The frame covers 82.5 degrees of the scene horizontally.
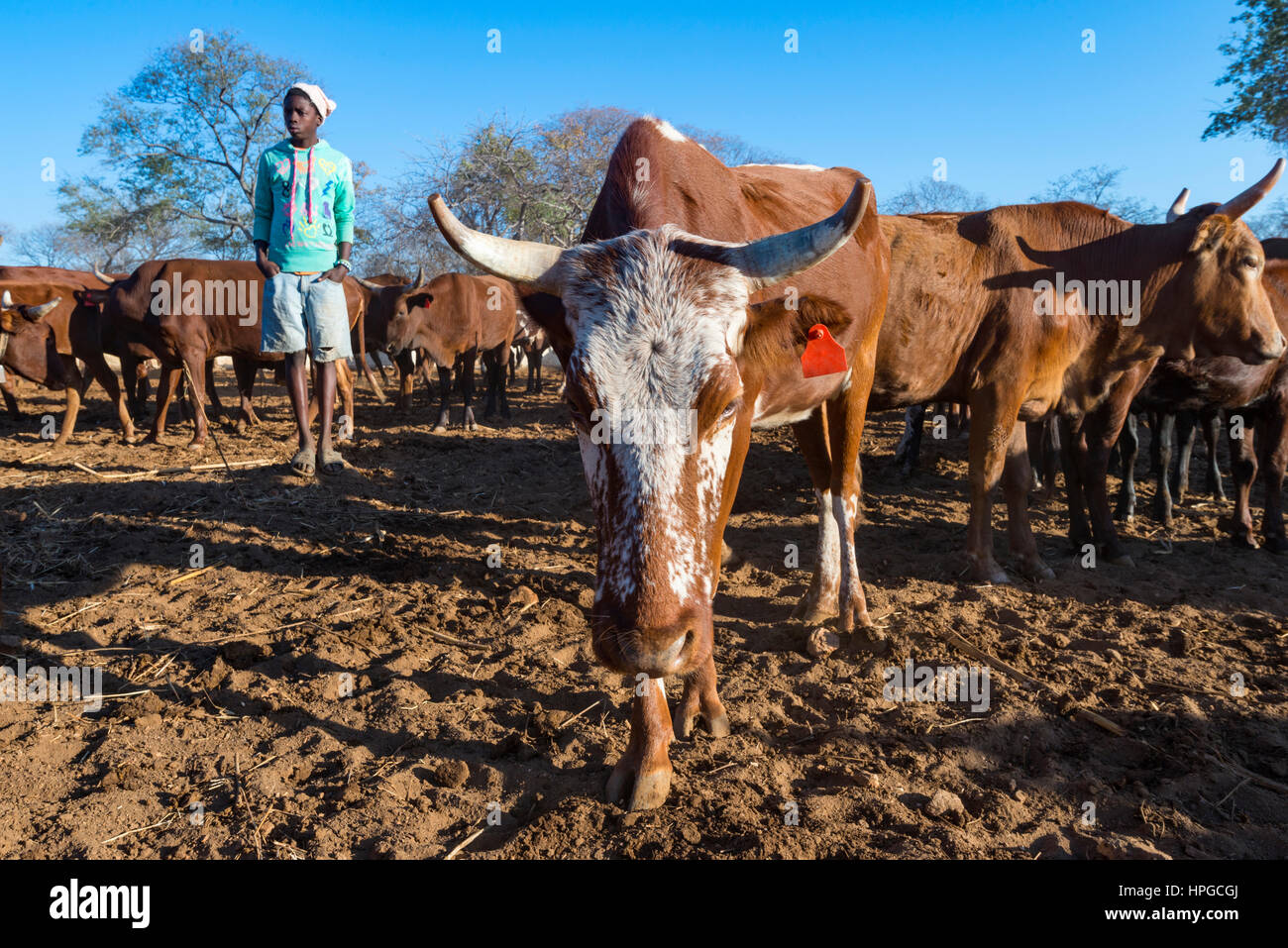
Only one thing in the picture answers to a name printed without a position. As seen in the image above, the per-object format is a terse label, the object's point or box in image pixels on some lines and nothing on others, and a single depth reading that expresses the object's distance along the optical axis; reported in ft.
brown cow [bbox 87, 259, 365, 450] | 30.86
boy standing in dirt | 18.57
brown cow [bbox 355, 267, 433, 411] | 42.32
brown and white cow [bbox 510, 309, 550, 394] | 49.07
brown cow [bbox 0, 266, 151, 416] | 37.76
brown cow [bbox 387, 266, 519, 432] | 41.37
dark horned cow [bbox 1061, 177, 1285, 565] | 18.33
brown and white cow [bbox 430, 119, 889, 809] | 7.29
